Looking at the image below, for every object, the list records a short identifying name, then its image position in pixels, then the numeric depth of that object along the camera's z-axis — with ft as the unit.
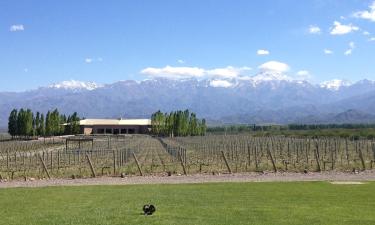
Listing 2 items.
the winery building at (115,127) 580.71
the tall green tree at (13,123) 448.57
